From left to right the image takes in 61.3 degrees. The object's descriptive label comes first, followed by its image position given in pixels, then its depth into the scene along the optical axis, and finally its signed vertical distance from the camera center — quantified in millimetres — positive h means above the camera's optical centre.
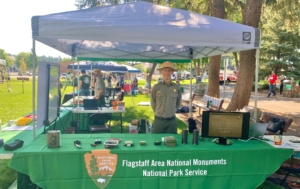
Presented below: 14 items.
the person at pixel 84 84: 9812 -392
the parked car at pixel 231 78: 31669 +23
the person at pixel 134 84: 17897 -612
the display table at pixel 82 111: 5779 -840
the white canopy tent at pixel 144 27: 2988 +592
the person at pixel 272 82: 15141 -169
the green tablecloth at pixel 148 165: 2699 -989
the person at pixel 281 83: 17341 -273
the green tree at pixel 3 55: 65012 +4396
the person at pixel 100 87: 6758 -378
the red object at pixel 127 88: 17556 -882
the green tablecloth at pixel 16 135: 3096 -837
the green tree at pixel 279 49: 19703 +2407
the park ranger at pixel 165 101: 3771 -373
